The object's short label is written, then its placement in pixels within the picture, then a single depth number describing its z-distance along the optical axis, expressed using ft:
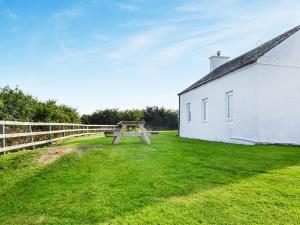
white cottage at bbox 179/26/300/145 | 31.77
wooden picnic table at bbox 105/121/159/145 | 28.67
